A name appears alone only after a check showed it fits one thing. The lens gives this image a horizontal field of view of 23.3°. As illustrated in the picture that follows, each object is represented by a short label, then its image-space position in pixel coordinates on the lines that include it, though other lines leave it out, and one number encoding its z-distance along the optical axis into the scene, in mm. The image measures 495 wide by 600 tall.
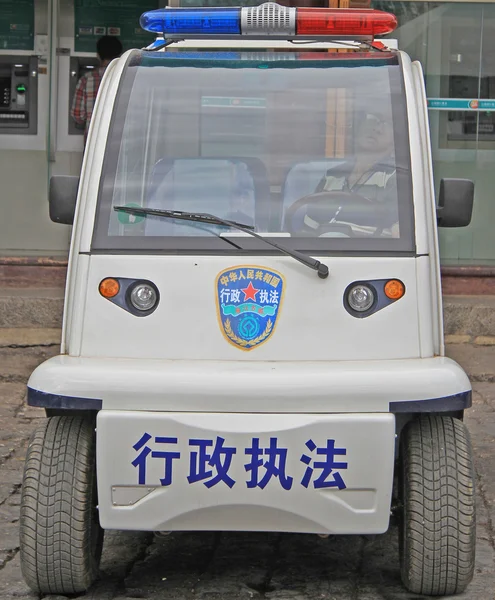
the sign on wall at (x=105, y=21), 10984
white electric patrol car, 4004
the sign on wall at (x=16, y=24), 10898
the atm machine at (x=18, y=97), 11047
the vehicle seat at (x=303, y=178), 4492
